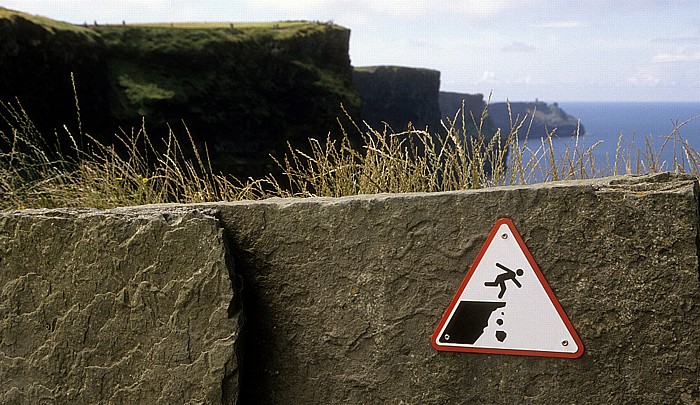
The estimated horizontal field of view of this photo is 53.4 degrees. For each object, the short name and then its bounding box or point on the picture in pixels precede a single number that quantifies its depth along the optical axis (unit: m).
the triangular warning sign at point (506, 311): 2.04
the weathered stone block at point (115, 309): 2.18
